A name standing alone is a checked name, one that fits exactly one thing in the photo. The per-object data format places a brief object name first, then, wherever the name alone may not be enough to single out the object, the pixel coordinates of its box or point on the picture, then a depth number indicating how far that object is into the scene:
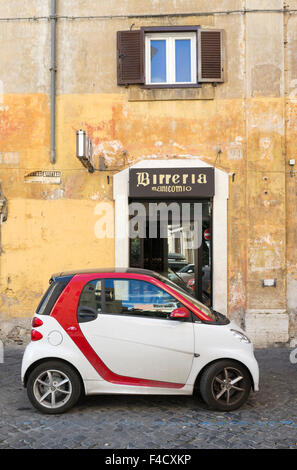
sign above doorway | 8.73
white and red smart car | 5.02
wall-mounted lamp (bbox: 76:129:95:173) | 7.95
